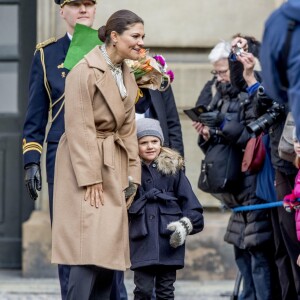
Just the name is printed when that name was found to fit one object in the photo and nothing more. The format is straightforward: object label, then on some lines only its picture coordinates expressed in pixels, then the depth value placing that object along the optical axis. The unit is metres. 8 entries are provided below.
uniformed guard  15.16
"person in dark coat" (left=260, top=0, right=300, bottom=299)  8.48
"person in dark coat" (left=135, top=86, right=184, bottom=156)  16.22
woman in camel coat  13.70
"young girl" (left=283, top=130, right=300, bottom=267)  14.86
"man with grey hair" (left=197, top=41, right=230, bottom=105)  17.52
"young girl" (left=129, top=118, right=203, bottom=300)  14.86
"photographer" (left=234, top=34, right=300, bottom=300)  15.38
